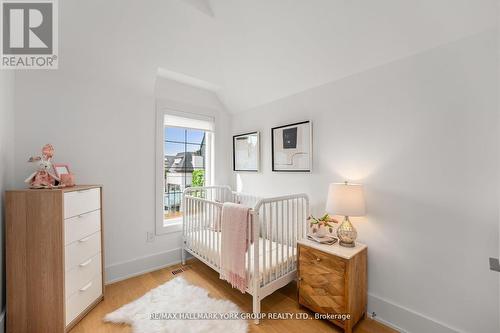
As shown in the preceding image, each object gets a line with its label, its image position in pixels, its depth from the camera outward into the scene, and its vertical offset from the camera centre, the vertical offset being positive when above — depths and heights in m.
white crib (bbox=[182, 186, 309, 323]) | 1.71 -0.76
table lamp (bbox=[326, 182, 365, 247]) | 1.65 -0.32
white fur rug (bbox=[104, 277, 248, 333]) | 1.60 -1.22
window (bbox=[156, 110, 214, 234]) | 2.63 +0.10
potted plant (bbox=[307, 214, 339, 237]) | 1.84 -0.53
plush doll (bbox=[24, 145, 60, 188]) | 1.58 -0.06
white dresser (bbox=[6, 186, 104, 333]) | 1.49 -0.67
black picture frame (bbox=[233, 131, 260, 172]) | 2.75 +0.28
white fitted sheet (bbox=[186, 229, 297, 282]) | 1.77 -0.84
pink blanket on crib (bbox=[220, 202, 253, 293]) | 1.75 -0.66
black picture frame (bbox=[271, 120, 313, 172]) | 2.18 +0.27
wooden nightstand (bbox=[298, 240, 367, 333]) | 1.53 -0.90
